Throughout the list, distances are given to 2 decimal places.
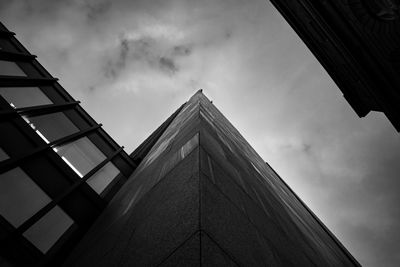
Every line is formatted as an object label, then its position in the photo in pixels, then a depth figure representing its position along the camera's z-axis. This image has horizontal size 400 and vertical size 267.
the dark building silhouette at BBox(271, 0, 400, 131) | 12.48
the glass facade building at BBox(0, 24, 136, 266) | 6.57
